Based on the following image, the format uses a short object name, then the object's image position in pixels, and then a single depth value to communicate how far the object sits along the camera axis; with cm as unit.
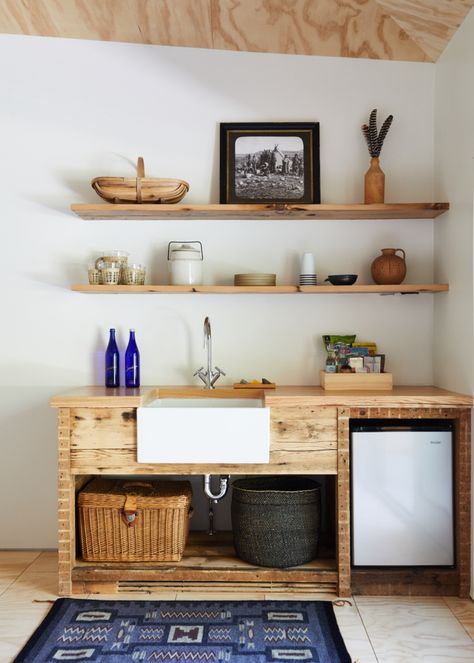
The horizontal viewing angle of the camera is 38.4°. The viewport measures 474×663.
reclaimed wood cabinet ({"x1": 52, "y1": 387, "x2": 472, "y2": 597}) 305
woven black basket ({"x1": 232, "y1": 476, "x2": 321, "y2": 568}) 312
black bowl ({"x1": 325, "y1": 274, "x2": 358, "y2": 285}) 347
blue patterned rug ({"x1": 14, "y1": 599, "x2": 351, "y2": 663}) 251
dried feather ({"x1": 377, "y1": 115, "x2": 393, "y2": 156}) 354
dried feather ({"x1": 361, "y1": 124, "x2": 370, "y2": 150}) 362
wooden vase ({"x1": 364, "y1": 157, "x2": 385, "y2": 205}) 354
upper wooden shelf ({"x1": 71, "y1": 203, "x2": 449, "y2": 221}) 342
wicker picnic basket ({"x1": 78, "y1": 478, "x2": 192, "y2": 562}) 315
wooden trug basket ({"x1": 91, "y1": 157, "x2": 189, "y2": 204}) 343
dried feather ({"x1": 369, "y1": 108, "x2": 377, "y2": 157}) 358
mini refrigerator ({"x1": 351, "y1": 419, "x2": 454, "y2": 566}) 307
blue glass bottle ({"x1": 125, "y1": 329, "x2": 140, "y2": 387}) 358
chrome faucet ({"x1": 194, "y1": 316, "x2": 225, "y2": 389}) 356
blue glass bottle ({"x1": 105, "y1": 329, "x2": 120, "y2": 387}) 359
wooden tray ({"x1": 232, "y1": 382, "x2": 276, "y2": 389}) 346
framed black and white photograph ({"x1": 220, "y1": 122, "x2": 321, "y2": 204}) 366
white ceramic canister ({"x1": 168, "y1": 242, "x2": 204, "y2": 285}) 350
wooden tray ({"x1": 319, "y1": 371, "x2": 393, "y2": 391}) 342
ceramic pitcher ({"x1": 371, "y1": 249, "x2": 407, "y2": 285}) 351
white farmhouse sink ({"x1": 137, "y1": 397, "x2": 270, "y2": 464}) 303
